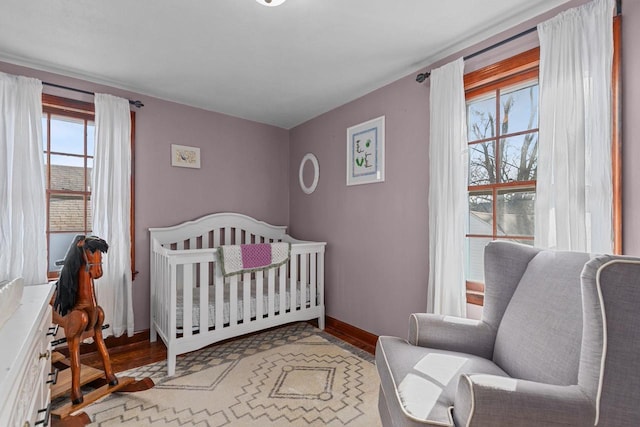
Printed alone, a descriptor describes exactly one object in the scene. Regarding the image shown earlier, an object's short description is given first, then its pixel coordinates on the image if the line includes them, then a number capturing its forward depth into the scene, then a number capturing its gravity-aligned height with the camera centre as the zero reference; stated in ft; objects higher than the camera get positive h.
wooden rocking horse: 5.49 -1.61
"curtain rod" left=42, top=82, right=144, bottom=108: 7.76 +3.30
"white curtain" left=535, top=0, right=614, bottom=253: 4.66 +1.32
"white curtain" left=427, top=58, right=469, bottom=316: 6.51 +0.51
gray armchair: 2.91 -1.76
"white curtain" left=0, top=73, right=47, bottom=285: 7.06 +0.77
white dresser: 2.06 -1.19
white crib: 7.52 -2.19
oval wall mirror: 11.06 +1.56
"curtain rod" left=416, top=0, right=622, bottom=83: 4.67 +3.34
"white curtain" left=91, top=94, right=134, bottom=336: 8.20 +0.27
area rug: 5.64 -3.77
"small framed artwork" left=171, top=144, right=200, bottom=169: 9.81 +1.92
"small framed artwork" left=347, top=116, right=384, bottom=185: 8.76 +1.86
